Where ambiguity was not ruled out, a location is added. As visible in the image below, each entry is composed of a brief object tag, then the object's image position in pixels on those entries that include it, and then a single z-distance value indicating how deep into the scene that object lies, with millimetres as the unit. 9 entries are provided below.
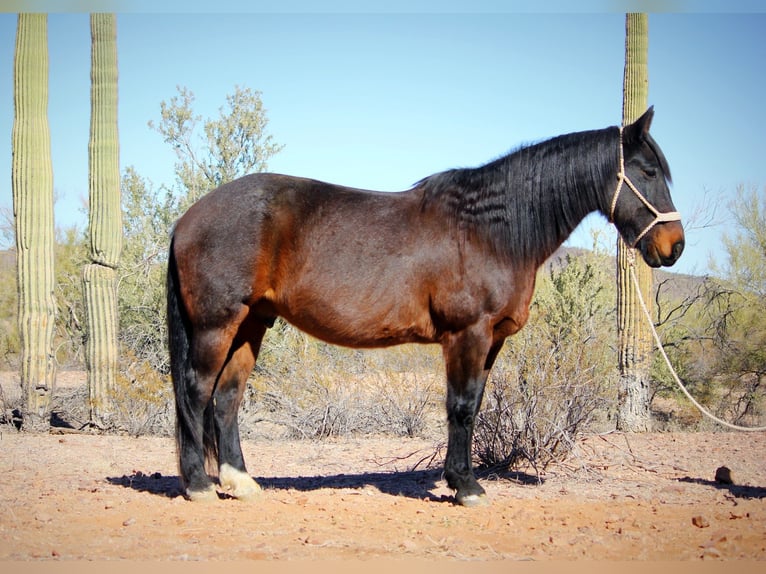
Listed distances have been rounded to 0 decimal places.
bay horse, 5312
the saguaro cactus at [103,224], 9758
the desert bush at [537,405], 6582
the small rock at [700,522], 4730
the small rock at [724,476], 6406
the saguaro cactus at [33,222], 9719
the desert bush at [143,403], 9539
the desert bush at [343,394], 9609
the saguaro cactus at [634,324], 9789
